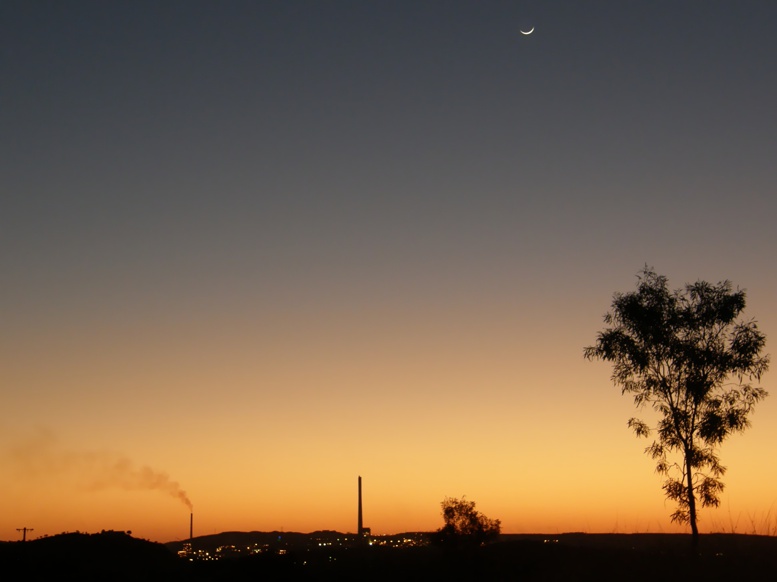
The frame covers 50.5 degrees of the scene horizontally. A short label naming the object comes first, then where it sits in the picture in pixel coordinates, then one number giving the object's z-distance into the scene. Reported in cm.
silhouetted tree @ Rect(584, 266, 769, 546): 4222
